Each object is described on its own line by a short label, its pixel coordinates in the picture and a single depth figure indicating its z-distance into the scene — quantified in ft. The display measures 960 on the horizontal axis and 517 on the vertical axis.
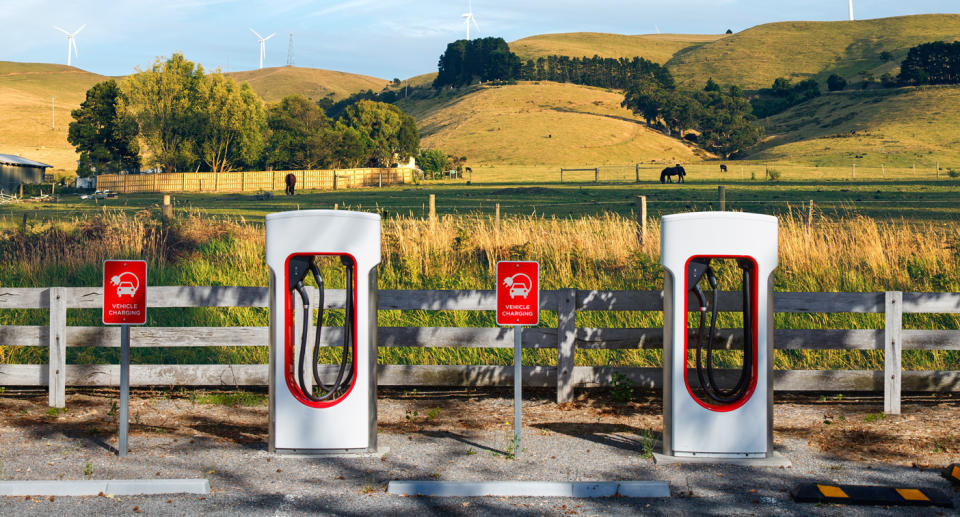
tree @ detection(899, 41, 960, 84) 480.64
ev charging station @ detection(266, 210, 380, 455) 23.80
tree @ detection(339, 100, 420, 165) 326.65
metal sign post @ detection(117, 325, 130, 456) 23.54
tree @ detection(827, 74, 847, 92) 550.36
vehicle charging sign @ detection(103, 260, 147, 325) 23.76
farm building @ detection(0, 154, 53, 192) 264.72
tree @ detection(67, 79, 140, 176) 265.13
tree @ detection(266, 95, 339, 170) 282.56
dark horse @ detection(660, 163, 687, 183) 216.13
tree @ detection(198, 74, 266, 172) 263.29
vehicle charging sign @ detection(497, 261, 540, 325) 24.12
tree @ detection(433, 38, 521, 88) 651.66
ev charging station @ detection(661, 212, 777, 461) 23.62
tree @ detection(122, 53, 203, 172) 258.98
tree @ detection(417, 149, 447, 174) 331.77
